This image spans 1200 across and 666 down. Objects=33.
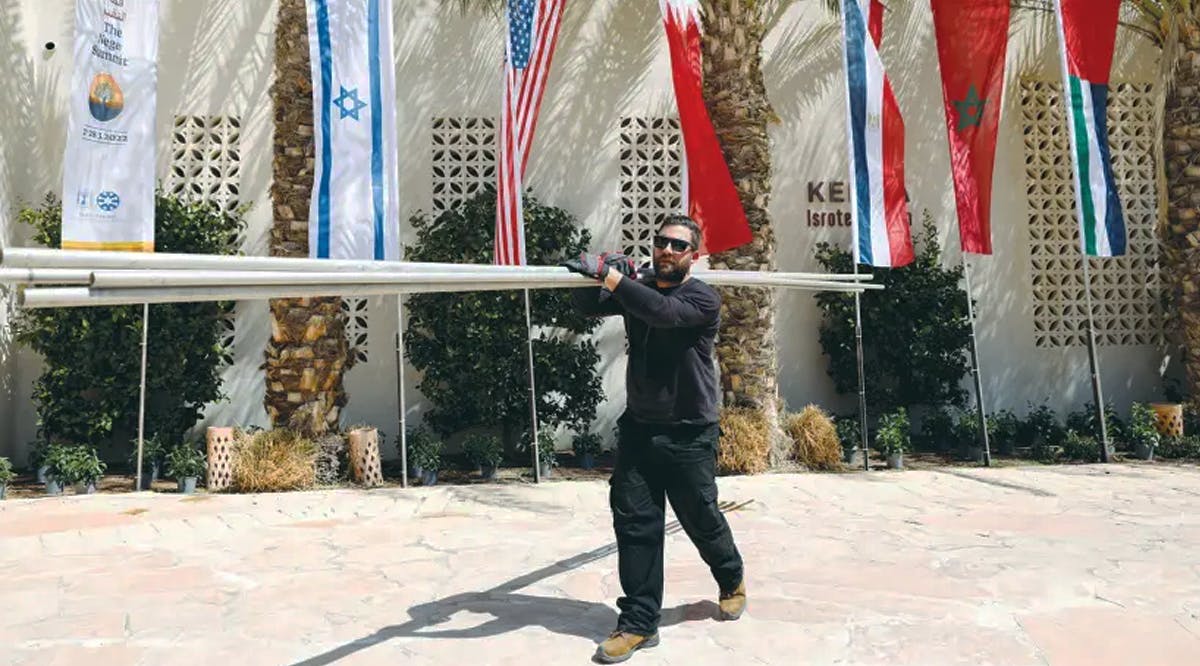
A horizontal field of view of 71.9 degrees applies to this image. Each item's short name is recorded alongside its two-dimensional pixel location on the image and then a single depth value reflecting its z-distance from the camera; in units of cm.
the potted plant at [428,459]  822
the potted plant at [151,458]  800
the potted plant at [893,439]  896
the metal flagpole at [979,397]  904
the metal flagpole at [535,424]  811
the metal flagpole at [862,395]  854
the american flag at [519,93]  770
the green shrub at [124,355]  810
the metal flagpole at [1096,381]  908
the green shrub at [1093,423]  973
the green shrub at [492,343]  892
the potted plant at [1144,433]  925
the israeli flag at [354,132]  692
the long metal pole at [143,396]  743
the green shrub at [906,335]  990
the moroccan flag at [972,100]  870
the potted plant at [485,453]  840
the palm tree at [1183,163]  974
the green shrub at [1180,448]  927
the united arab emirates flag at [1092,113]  877
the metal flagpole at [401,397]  793
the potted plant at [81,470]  752
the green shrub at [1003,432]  972
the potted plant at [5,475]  731
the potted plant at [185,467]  773
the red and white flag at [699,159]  782
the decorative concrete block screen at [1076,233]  1073
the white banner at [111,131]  671
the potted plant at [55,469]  752
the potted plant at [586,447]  911
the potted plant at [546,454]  862
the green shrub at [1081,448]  923
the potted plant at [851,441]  920
